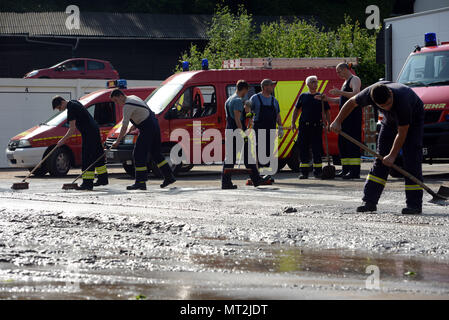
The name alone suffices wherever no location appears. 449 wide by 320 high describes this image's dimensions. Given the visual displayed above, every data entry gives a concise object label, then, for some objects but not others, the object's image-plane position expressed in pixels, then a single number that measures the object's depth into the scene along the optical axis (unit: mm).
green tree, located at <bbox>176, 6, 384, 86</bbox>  35719
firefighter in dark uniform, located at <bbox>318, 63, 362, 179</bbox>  14480
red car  34875
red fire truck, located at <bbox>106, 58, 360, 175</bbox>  17219
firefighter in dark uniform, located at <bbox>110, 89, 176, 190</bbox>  13895
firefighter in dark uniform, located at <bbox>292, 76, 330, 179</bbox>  15453
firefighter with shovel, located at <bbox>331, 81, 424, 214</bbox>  9156
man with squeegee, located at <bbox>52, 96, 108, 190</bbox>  14609
